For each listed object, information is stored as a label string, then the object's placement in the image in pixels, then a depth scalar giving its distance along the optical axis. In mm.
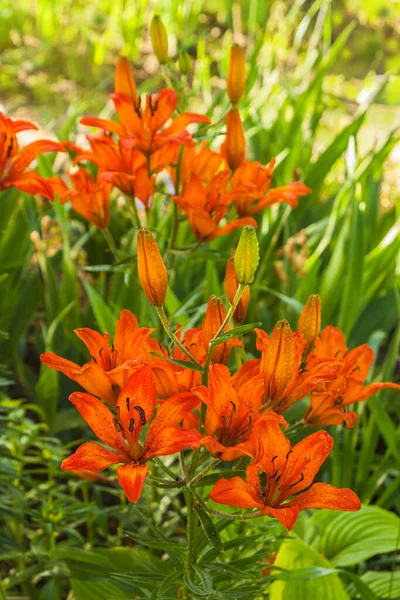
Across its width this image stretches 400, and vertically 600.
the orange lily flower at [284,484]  1104
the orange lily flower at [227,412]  1110
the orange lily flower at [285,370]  1112
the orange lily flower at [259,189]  1406
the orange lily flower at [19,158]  1330
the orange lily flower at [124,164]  1368
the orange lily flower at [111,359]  1133
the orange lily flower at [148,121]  1358
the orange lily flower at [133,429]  1106
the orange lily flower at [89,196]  1412
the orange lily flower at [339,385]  1218
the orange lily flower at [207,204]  1363
